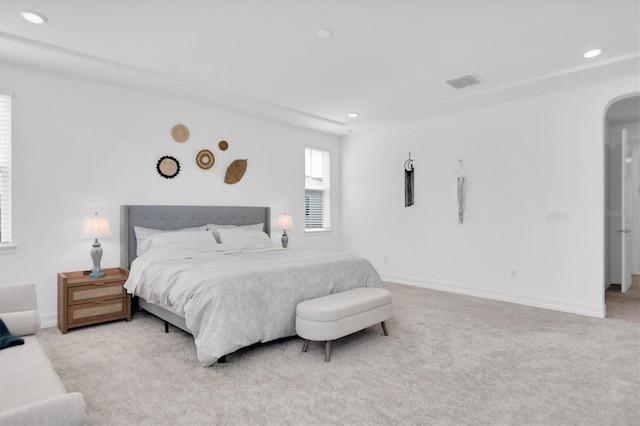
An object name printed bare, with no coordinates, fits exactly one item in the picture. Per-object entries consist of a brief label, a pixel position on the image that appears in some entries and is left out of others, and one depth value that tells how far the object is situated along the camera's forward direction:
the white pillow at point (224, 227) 4.64
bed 2.73
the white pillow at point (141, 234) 4.12
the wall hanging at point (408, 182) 5.77
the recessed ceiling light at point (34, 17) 2.66
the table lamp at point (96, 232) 3.70
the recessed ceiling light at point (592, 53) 3.28
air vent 3.90
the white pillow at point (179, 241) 3.96
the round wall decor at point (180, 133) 4.61
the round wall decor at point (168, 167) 4.50
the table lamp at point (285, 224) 5.52
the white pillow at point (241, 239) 4.41
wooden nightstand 3.46
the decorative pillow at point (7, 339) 1.99
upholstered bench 2.84
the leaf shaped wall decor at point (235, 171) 5.17
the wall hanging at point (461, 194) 5.14
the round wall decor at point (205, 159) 4.83
